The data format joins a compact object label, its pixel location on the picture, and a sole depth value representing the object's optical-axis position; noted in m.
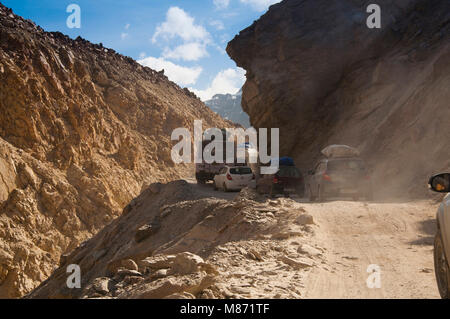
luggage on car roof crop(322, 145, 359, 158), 19.49
